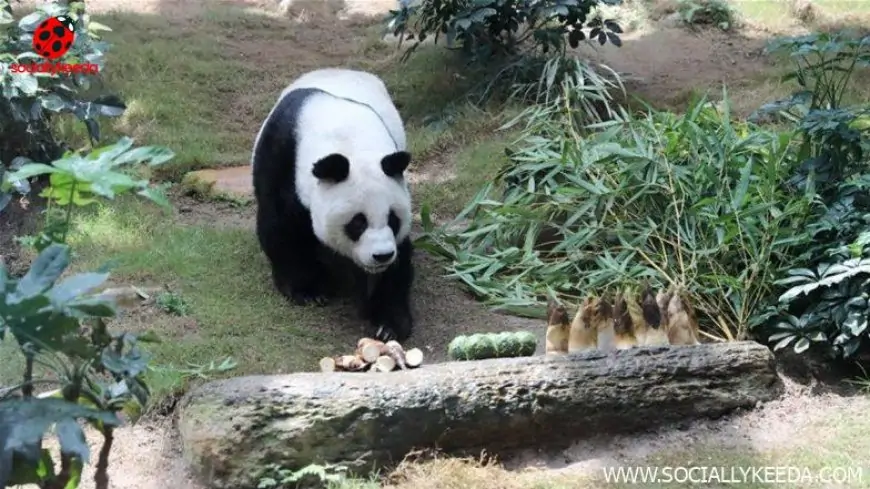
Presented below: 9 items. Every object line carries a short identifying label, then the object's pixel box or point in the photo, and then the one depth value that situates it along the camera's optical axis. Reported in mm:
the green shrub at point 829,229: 4348
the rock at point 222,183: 6578
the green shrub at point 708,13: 9625
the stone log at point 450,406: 3504
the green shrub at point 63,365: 2359
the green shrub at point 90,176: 2443
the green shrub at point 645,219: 4871
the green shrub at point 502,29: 7574
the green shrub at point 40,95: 5637
